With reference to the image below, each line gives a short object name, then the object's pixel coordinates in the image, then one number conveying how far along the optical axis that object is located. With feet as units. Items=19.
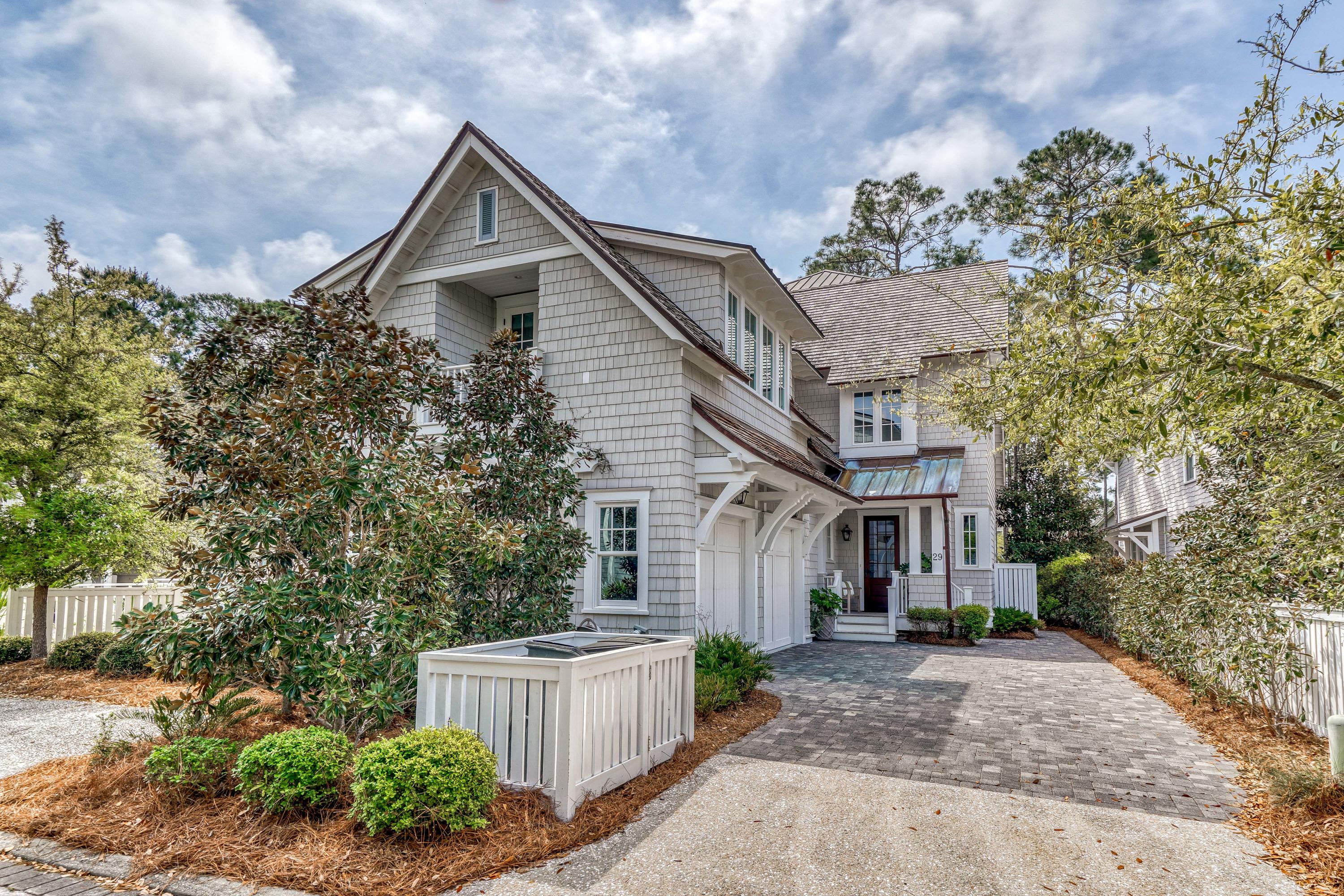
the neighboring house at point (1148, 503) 57.88
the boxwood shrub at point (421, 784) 13.88
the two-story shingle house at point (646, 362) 33.09
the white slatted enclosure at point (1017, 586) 58.65
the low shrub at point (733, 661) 27.76
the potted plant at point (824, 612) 52.01
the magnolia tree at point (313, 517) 17.84
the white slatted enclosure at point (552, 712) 15.64
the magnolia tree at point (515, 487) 25.70
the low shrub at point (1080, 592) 52.54
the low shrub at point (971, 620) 50.11
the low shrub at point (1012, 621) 55.11
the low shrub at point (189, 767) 15.80
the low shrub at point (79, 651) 33.81
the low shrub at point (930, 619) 51.42
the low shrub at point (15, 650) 36.91
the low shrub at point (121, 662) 32.17
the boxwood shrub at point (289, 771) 14.70
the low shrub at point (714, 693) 24.62
